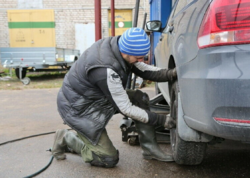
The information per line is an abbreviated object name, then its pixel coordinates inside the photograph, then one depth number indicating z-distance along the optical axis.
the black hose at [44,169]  2.21
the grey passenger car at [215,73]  1.28
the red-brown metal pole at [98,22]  4.75
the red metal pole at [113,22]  5.64
